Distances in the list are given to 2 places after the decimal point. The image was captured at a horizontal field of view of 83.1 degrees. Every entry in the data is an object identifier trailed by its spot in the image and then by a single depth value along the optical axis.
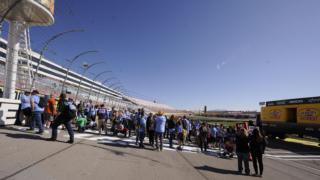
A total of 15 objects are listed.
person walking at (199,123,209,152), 9.52
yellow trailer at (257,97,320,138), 14.11
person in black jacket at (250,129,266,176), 5.97
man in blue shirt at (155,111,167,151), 7.62
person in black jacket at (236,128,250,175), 6.03
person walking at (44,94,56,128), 7.36
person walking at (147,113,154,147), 8.29
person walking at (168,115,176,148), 8.75
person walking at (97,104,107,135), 9.49
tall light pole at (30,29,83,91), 12.50
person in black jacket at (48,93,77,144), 5.99
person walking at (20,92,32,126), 7.12
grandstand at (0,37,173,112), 17.89
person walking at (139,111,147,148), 7.69
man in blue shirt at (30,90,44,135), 6.64
